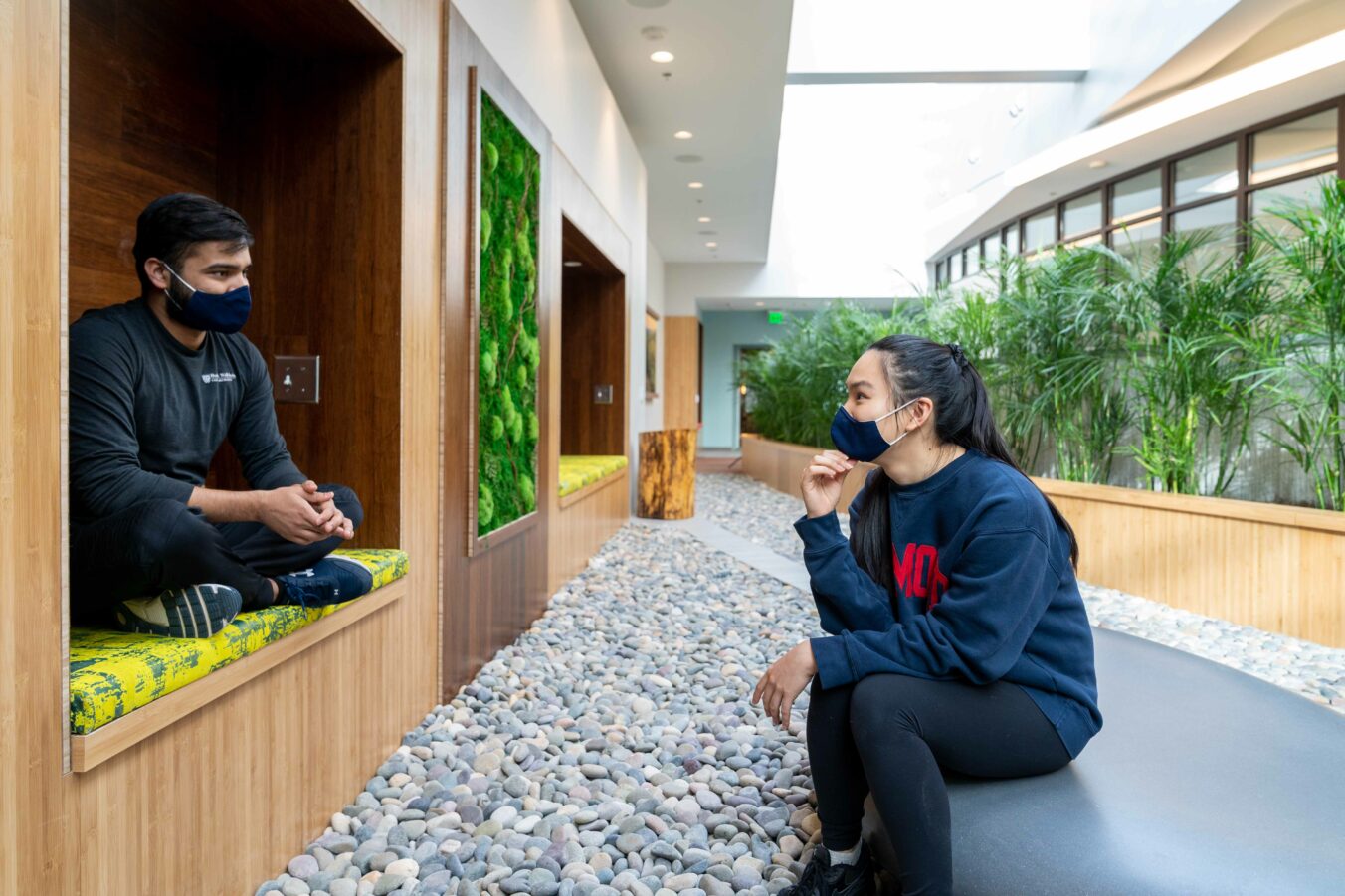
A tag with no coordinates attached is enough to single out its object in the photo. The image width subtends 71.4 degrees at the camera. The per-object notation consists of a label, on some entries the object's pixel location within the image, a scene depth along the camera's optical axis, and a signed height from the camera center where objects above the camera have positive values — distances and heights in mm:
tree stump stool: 7617 -512
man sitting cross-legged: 1557 -105
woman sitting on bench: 1501 -365
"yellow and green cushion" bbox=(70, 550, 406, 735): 1311 -399
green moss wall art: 3281 +320
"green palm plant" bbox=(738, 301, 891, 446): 9219 +468
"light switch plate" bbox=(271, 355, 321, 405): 2535 +83
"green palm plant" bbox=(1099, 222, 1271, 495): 4680 +239
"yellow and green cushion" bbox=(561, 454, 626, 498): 5046 -362
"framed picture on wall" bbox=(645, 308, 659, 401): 9688 +591
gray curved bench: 1271 -602
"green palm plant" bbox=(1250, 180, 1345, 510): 3979 +342
